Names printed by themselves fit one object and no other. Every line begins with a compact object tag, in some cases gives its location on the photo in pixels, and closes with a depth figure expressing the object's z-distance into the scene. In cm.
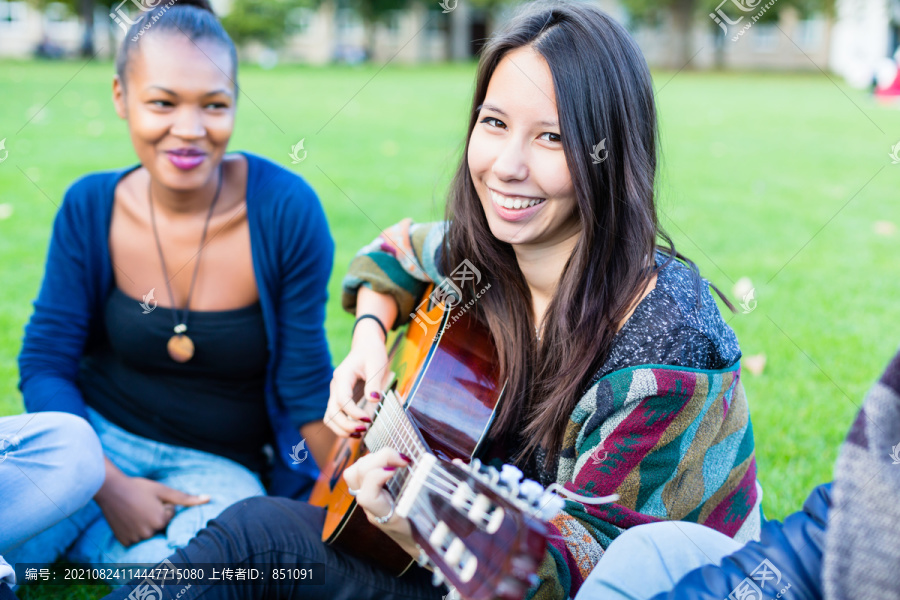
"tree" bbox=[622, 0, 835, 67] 3203
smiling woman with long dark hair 165
